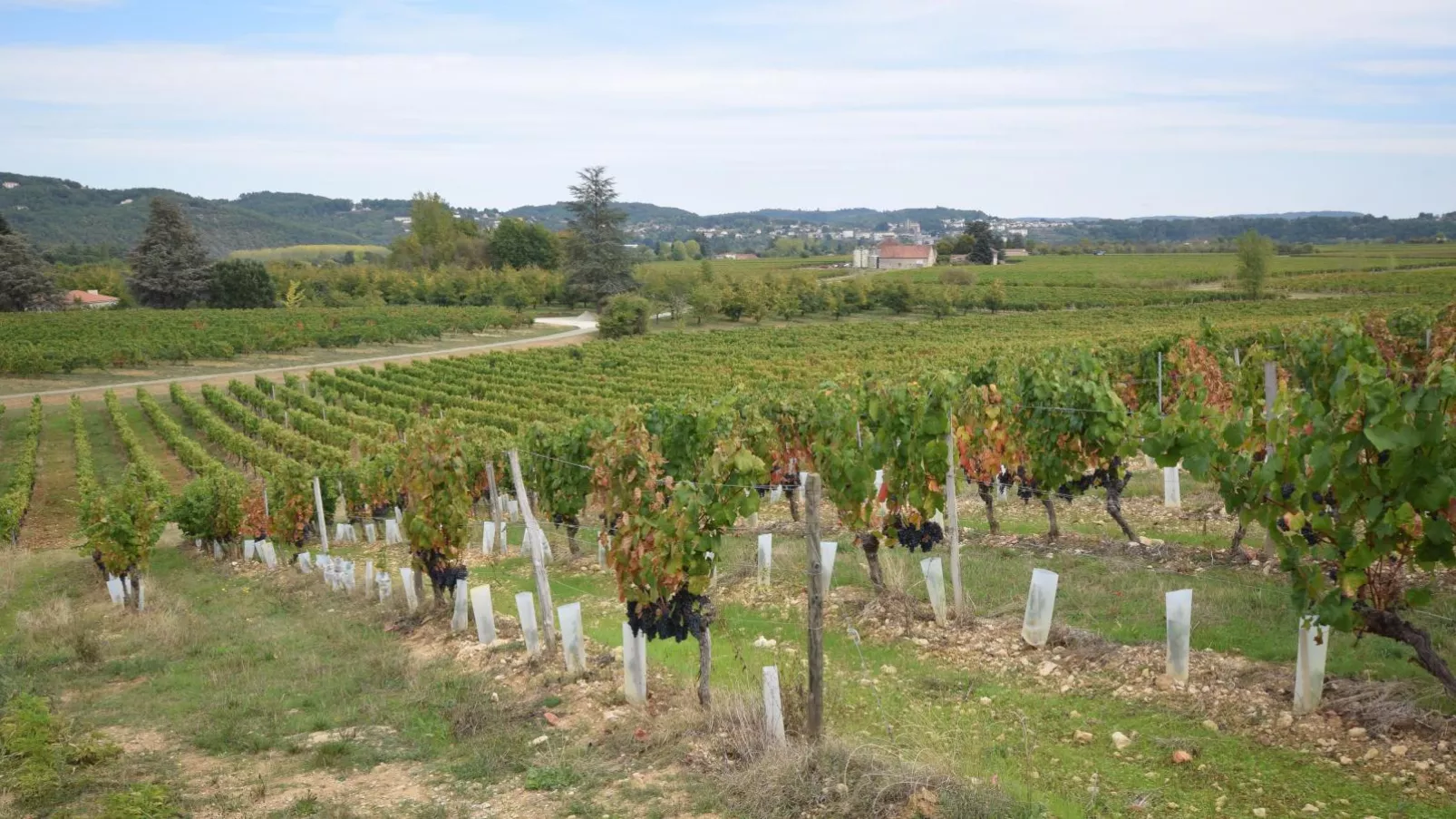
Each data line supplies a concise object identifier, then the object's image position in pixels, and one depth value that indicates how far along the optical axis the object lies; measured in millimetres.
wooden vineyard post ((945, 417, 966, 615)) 8477
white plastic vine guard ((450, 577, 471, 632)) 10109
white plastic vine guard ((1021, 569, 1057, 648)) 7512
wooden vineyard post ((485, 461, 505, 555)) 14156
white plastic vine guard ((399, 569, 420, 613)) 11234
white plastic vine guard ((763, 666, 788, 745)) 6172
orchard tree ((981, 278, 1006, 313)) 76250
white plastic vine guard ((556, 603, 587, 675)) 8094
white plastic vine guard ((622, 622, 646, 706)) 7531
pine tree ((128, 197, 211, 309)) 75000
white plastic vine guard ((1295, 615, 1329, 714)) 6020
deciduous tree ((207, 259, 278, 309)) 77562
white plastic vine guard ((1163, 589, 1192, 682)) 6570
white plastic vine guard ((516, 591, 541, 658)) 8664
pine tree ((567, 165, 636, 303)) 79875
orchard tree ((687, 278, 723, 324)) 75625
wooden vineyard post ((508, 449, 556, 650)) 8719
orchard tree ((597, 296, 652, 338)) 66625
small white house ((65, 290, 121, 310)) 72875
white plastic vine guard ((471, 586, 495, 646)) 9484
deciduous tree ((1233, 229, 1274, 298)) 68250
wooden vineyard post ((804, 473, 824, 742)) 6184
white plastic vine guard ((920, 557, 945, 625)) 8430
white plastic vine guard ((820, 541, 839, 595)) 9477
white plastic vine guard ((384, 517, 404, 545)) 19048
